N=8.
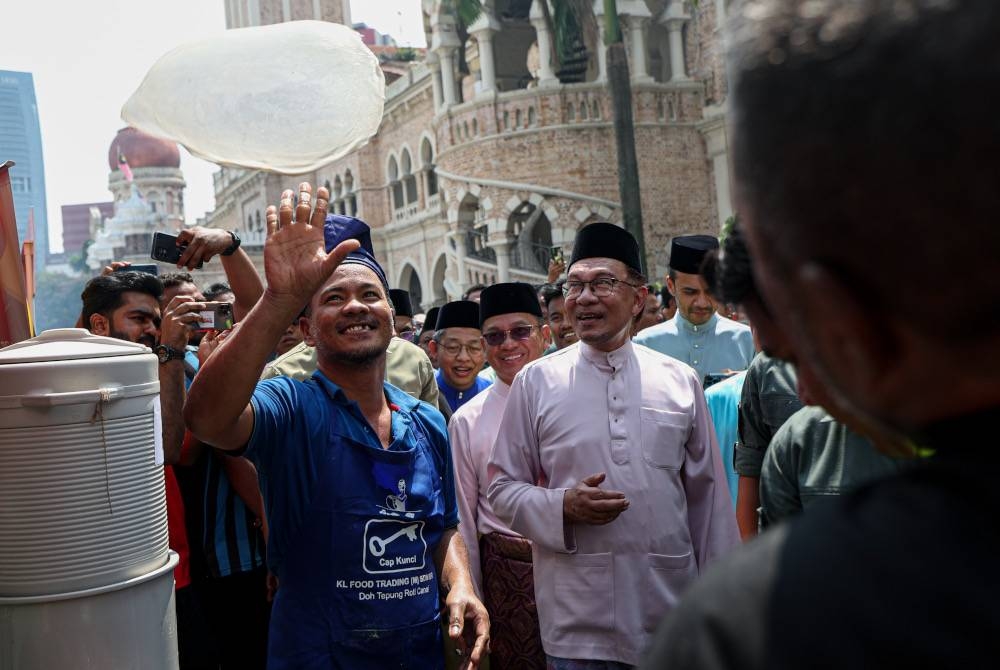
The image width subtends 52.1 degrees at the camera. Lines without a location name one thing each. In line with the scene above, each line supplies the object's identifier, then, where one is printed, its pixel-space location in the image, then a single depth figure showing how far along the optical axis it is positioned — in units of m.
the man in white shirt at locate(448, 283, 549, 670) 4.10
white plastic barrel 2.54
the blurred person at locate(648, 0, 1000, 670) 0.67
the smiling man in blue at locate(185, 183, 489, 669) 2.52
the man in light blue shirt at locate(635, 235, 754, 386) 5.79
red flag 3.51
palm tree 15.52
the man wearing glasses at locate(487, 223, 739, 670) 3.43
